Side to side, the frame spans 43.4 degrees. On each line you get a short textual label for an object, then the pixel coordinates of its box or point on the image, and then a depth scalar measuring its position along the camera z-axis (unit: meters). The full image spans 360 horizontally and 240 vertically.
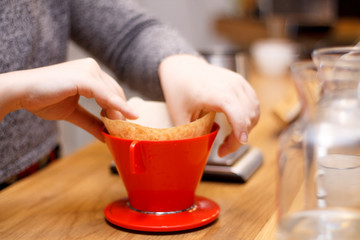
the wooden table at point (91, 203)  0.58
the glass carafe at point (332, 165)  0.45
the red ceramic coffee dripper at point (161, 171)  0.56
